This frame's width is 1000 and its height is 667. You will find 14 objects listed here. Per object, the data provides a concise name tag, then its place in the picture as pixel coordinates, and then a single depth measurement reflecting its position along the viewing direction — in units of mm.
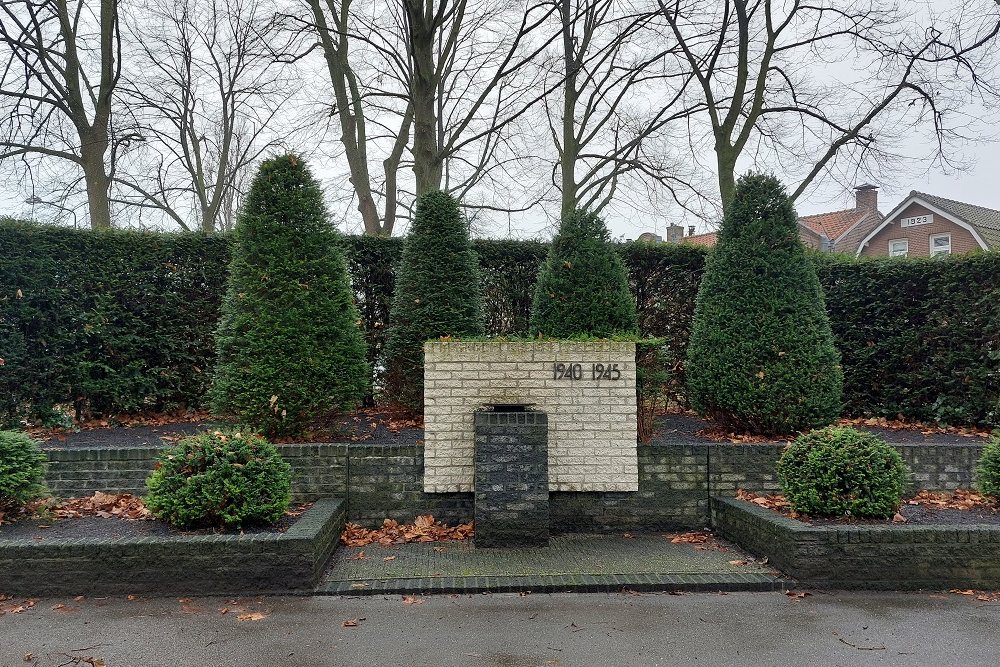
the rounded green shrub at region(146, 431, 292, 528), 4945
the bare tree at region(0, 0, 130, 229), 12531
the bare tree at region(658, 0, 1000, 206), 12969
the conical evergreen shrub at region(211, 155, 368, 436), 6602
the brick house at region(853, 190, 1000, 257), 27688
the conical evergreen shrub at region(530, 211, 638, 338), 7715
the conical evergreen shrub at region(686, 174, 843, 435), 7012
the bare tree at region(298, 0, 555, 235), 12078
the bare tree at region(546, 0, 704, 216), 14039
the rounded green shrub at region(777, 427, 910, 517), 5117
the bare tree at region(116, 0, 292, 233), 16703
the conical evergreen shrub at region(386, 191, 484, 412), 7812
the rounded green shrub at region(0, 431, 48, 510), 5242
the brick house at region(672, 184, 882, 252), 33594
